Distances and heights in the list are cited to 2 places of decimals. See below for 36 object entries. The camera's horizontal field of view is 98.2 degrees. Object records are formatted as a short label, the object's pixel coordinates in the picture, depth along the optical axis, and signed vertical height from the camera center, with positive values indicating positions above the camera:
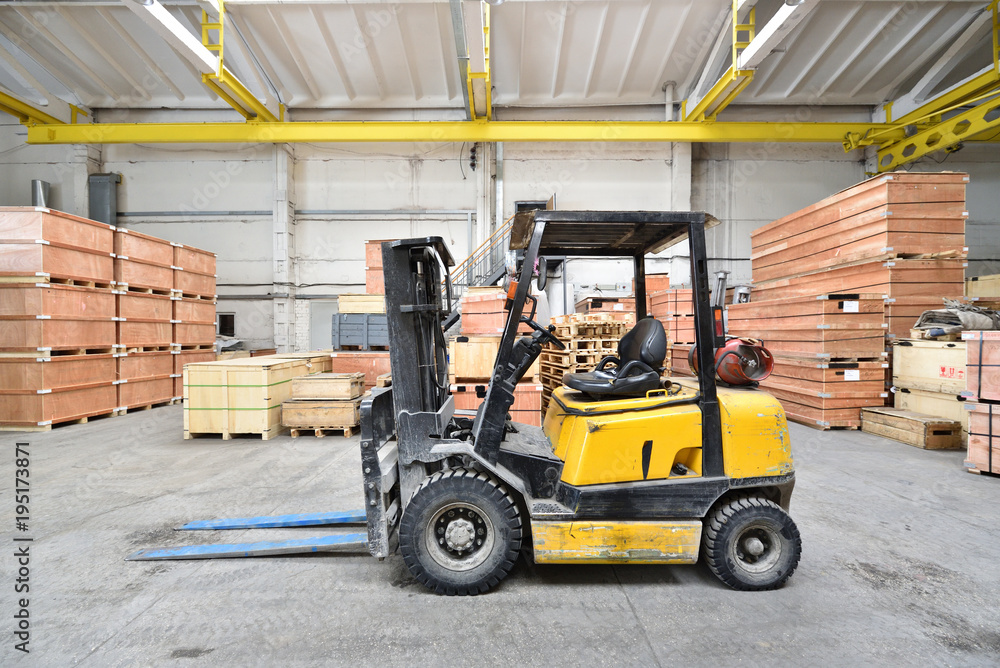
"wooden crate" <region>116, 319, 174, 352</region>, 8.81 -0.04
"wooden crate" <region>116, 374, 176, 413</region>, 8.80 -1.30
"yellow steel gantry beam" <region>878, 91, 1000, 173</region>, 9.94 +4.90
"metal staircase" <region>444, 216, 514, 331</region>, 13.25 +2.06
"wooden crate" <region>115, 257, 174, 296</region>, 8.73 +1.19
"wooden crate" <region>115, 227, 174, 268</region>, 8.73 +1.79
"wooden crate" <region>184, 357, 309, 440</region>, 6.89 -1.08
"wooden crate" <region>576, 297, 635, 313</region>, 9.92 +0.61
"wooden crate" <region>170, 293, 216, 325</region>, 10.20 +0.54
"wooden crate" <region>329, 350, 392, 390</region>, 9.39 -0.71
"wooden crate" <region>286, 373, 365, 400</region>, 7.23 -0.94
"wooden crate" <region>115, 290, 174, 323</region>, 8.82 +0.55
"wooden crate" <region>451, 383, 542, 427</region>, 6.79 -1.12
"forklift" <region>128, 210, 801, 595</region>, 2.69 -0.91
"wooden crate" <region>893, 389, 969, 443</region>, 6.42 -1.23
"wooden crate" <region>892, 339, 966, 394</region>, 6.53 -0.61
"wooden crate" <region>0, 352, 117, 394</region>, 7.26 -0.68
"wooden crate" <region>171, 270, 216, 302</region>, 10.10 +1.15
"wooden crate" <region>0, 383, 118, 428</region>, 7.30 -1.29
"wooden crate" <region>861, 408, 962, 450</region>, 6.20 -1.53
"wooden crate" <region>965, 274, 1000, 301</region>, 11.18 +1.08
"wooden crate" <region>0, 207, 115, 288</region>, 7.26 +1.50
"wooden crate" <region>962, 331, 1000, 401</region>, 5.15 -0.47
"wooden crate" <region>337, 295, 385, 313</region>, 9.65 +0.61
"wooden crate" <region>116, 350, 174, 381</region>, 8.83 -0.71
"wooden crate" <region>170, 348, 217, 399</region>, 10.20 -0.70
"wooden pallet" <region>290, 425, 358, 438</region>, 7.11 -1.69
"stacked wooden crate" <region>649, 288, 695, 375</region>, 10.70 +0.14
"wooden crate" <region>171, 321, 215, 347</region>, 10.23 -0.06
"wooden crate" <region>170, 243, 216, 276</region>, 10.12 +1.76
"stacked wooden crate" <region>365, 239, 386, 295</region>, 10.30 +1.47
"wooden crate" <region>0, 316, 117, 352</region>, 7.27 -0.02
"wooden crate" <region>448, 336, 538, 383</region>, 6.69 -0.39
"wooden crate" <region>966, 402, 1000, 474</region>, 5.01 -1.31
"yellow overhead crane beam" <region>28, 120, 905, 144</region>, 11.84 +5.46
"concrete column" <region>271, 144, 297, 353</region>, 13.92 +2.64
